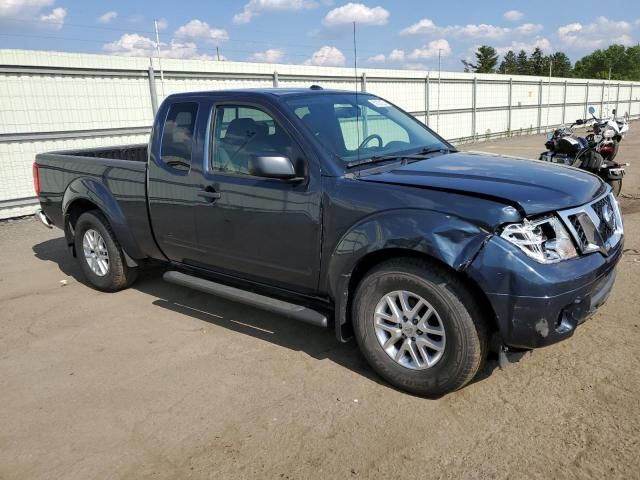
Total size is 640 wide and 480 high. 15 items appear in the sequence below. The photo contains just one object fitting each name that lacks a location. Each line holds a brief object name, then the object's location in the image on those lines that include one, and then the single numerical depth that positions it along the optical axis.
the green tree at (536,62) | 100.64
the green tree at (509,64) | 101.10
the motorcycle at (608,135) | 8.90
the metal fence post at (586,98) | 30.42
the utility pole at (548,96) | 26.06
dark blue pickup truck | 2.92
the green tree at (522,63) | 102.31
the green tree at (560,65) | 98.12
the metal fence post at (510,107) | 22.77
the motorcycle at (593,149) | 8.16
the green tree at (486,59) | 91.75
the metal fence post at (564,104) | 27.78
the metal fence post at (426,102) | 18.33
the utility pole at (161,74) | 10.96
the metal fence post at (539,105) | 25.28
